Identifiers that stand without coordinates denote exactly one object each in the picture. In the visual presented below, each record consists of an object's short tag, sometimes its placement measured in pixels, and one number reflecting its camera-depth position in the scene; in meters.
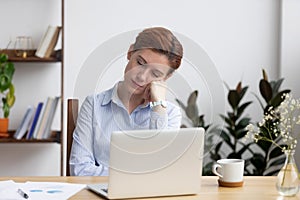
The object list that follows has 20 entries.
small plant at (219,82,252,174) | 3.91
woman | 2.06
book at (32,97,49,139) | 3.80
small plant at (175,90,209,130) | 2.15
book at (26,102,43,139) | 3.80
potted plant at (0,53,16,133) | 3.75
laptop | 1.86
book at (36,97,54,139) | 3.80
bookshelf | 3.77
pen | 1.90
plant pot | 3.83
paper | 1.91
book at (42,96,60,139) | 3.81
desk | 1.96
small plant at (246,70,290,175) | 3.87
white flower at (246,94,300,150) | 1.94
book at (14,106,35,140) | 3.81
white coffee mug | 2.10
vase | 1.99
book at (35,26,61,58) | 3.82
